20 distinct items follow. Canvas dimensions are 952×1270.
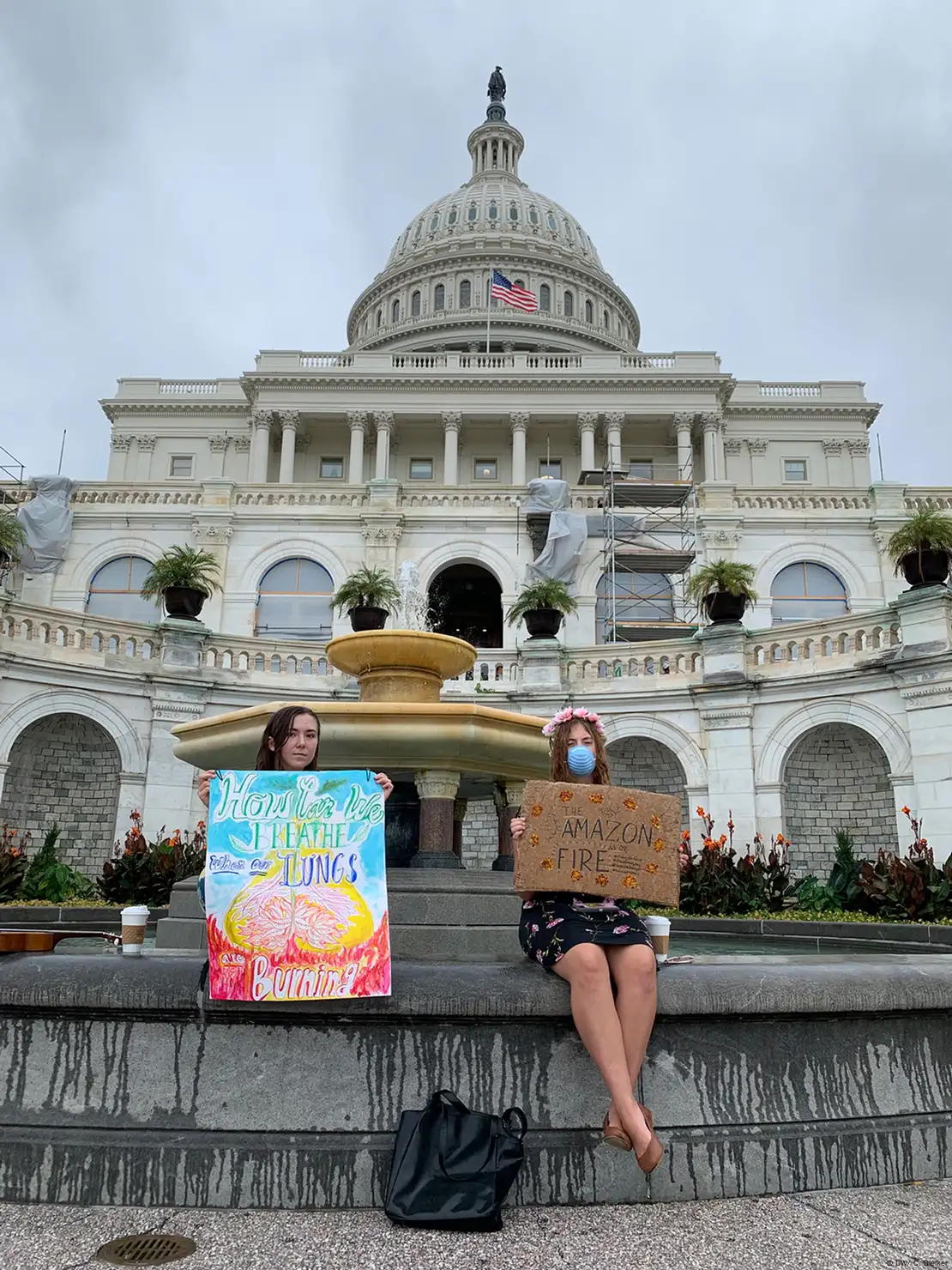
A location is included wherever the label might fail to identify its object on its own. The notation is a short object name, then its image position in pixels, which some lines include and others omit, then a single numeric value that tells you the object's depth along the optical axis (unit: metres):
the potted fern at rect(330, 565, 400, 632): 21.44
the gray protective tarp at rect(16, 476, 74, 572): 32.75
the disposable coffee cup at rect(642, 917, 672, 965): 4.89
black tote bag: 3.97
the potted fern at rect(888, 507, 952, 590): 17.42
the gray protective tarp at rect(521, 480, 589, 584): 32.34
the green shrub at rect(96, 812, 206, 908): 14.08
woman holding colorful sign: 4.87
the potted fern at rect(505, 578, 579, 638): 21.69
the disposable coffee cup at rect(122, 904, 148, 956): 5.15
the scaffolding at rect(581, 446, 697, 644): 33.53
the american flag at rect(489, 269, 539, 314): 56.91
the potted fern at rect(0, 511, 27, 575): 20.81
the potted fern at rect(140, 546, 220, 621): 20.28
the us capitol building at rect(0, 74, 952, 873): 18.62
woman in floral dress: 3.98
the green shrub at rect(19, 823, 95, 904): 14.56
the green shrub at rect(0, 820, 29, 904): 14.44
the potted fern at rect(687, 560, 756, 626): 19.88
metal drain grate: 3.73
